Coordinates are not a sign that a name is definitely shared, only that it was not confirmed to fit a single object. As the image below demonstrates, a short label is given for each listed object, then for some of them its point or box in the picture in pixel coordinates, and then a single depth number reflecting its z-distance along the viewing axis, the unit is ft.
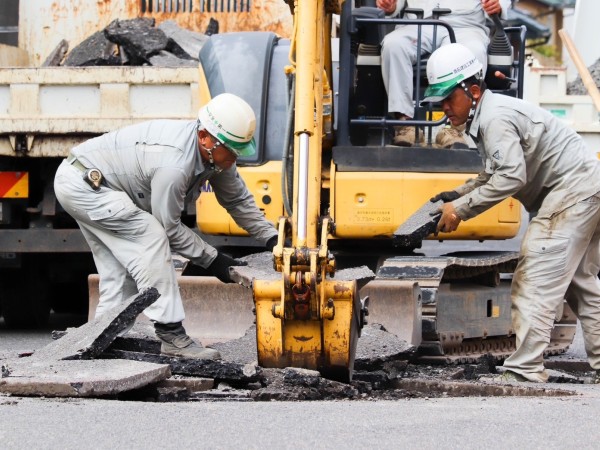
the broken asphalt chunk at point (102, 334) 44.24
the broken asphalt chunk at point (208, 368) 44.57
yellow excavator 54.34
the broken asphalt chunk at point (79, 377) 39.70
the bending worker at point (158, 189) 47.62
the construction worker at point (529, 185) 48.85
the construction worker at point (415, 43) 54.49
